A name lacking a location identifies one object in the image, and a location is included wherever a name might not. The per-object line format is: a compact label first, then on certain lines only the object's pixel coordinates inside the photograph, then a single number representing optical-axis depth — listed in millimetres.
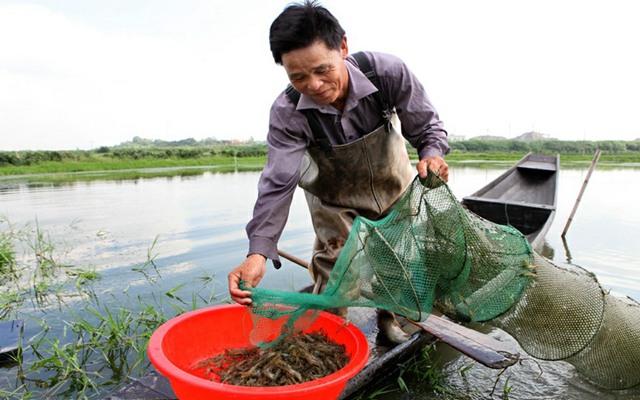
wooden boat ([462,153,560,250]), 5469
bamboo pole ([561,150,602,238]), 7012
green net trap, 2109
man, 2080
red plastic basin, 1629
